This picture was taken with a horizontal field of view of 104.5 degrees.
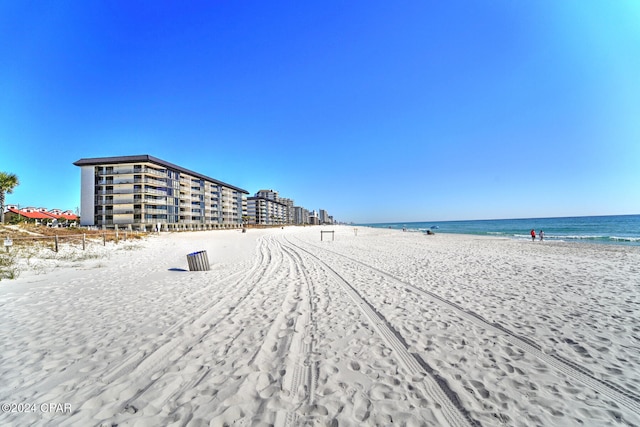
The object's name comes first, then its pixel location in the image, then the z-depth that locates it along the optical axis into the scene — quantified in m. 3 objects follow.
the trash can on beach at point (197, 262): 11.48
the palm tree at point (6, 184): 38.09
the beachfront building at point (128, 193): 60.78
